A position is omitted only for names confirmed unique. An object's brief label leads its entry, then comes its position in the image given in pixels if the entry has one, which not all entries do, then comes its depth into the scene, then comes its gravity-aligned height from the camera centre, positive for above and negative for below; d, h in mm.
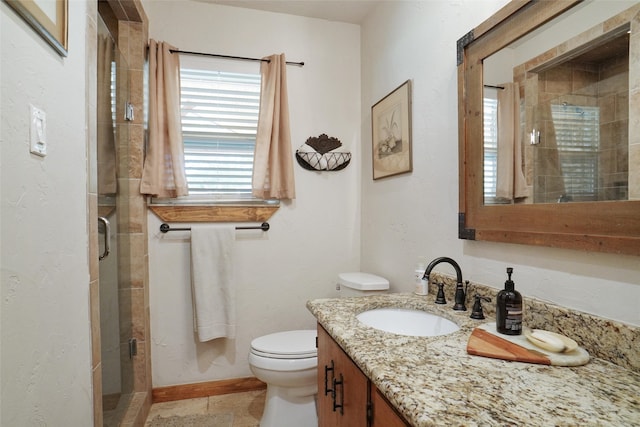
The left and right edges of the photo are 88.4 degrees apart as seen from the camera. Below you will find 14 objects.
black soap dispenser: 927 -291
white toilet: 1653 -826
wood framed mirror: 780 +240
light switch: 783 +198
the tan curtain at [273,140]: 2139 +467
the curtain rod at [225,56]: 2041 +1003
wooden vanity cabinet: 781 -521
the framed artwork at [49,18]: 731 +476
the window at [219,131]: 2113 +530
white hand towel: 2023 -436
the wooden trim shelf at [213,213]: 2045 -11
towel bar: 2036 -105
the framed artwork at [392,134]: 1725 +441
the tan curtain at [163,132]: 1960 +484
